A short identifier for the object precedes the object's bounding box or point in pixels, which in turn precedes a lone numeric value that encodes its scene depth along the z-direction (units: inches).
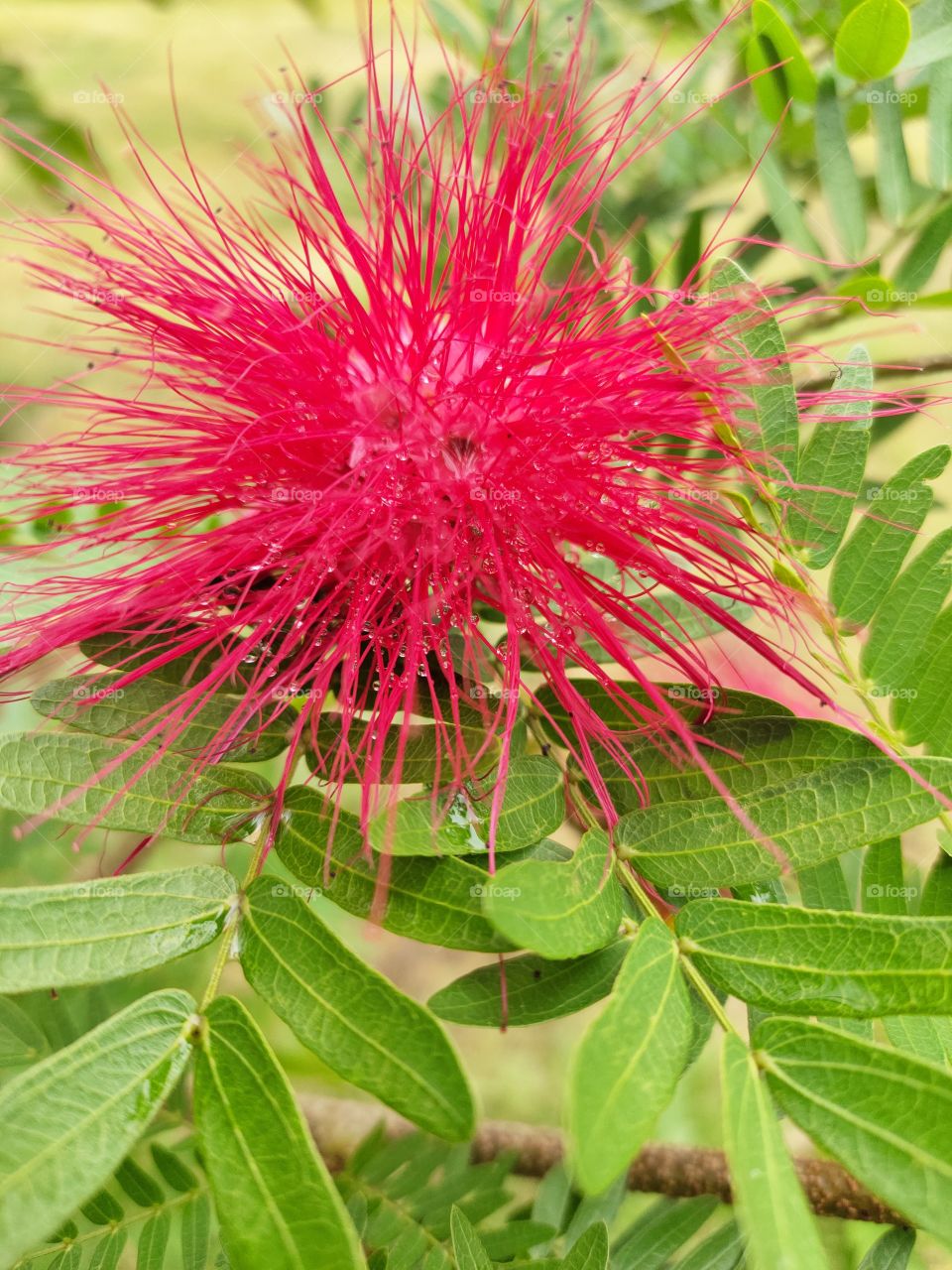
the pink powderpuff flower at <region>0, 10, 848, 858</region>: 3.4
